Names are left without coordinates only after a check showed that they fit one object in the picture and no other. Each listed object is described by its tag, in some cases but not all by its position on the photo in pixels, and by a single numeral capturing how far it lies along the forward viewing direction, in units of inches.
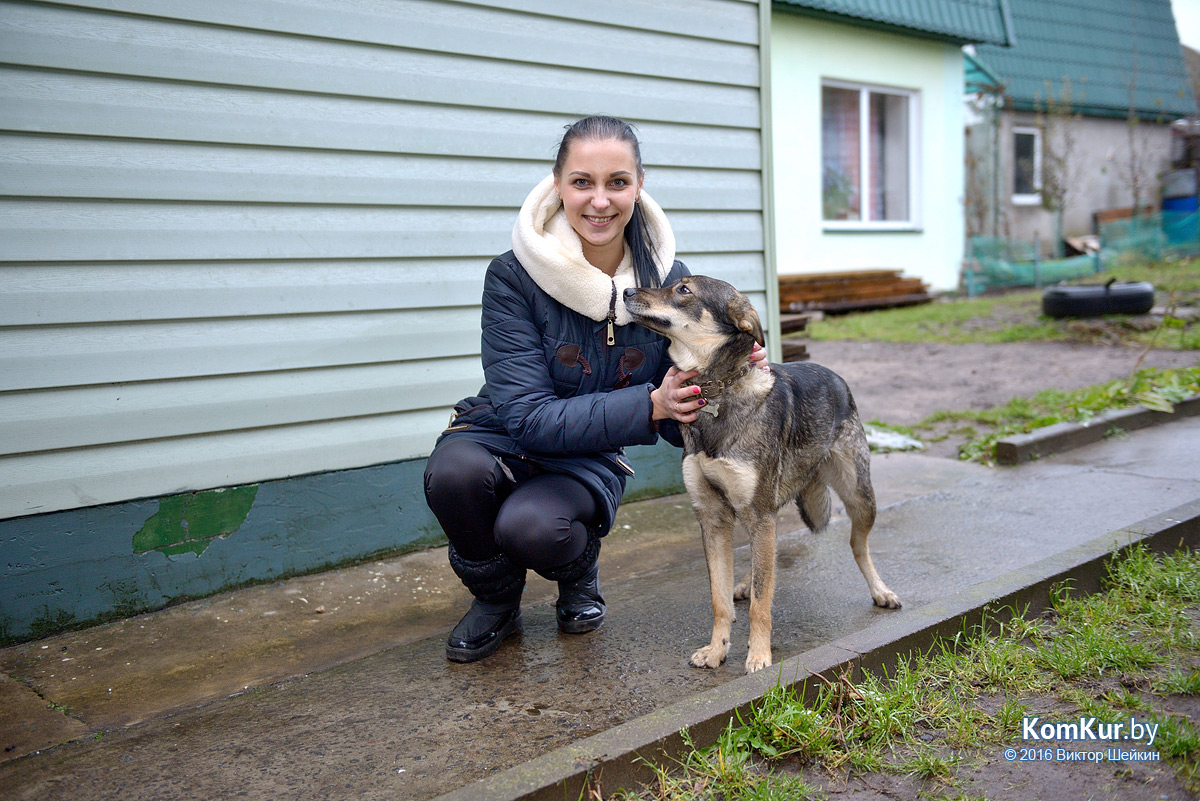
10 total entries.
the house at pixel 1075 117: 645.3
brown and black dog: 115.0
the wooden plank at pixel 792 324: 289.3
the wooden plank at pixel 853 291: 488.1
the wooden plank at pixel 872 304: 499.2
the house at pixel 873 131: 477.7
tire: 412.5
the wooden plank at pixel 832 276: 486.9
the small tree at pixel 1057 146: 654.5
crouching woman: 114.0
